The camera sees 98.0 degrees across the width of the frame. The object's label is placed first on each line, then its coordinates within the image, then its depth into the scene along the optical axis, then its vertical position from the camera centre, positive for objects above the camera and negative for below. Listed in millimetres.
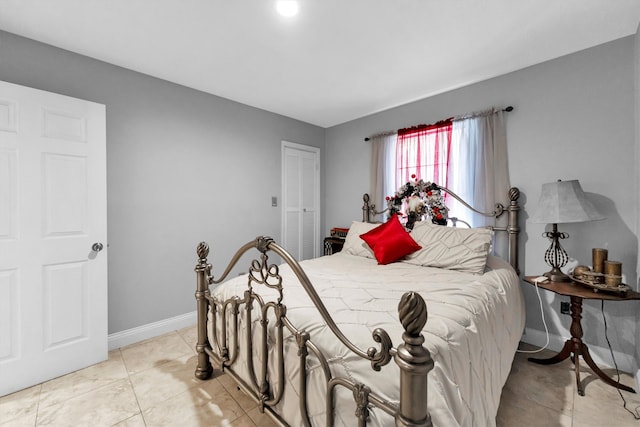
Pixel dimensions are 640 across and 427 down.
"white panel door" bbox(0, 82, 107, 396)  1903 -200
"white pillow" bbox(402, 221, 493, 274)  2223 -318
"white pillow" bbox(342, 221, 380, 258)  2918 -349
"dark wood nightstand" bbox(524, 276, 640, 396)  1828 -799
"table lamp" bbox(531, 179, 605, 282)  1984 +16
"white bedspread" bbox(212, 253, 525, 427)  974 -540
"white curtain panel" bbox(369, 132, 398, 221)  3541 +549
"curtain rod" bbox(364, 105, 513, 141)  2613 +981
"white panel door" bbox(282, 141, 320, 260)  3902 +154
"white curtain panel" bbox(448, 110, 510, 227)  2664 +472
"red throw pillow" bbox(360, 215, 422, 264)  2580 -313
